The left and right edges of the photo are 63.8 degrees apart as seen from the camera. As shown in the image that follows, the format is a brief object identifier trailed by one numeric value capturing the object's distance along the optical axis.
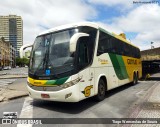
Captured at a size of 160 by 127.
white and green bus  4.42
